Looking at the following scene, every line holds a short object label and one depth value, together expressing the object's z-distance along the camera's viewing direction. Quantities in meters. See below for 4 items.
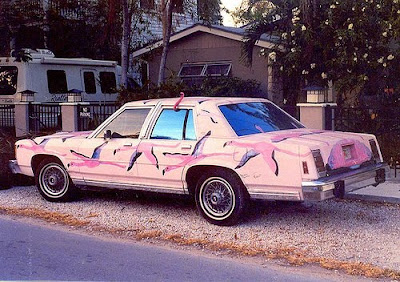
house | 19.11
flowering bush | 15.30
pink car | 7.33
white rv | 17.48
